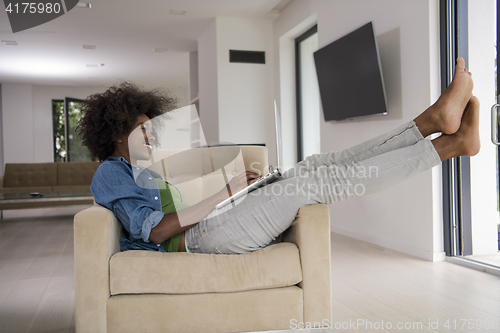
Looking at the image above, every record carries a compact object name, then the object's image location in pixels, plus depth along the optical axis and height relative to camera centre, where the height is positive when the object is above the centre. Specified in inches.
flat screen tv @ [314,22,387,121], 120.4 +28.5
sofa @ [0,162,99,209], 219.1 -5.2
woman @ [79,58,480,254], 53.9 -2.3
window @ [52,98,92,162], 377.7 +36.3
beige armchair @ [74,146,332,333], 50.5 -16.1
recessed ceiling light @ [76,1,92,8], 173.5 +72.2
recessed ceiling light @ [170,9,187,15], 185.9 +73.1
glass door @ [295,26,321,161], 179.2 +31.1
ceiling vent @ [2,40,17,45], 229.0 +74.3
